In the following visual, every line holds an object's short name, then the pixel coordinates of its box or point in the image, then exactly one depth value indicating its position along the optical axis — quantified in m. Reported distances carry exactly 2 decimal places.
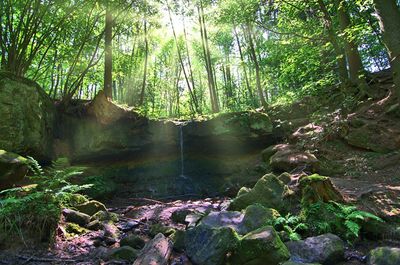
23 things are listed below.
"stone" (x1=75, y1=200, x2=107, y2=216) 6.76
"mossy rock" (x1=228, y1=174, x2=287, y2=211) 6.18
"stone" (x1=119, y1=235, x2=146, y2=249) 5.15
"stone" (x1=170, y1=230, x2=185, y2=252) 4.78
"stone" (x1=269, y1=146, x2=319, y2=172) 9.48
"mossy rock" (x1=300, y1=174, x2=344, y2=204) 5.65
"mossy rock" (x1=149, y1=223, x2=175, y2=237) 5.73
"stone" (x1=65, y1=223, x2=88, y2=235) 5.54
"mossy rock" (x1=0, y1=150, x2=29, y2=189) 6.24
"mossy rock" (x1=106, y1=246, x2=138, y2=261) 4.53
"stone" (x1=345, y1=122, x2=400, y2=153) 9.32
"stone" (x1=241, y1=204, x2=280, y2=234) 5.03
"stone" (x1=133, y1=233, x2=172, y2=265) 3.96
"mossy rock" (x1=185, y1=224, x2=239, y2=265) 4.08
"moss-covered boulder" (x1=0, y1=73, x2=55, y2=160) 9.14
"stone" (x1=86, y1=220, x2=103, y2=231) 5.93
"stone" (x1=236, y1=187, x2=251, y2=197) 6.90
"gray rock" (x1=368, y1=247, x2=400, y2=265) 3.71
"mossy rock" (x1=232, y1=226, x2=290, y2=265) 3.88
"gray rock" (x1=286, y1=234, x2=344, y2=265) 4.19
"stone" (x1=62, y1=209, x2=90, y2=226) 5.94
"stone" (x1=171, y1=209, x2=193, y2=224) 6.83
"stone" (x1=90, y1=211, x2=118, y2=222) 6.53
